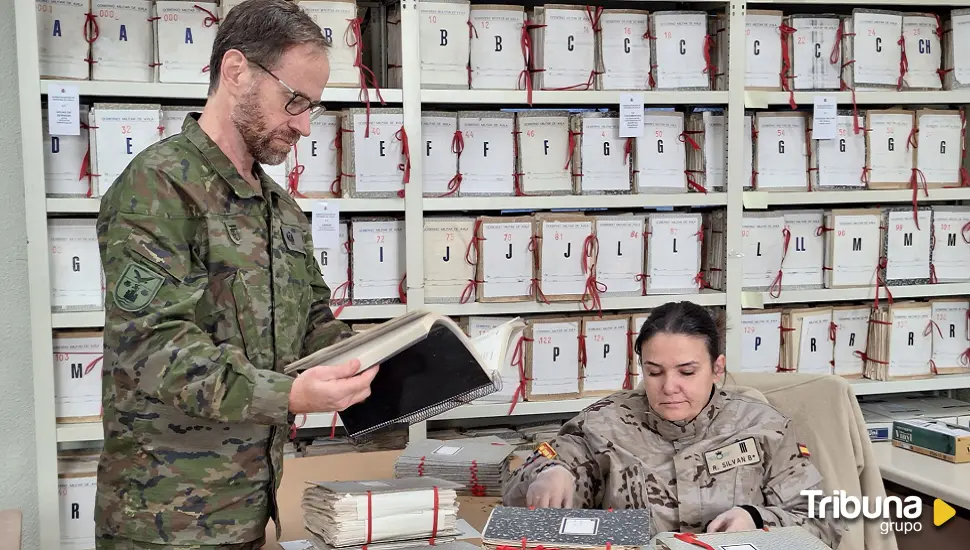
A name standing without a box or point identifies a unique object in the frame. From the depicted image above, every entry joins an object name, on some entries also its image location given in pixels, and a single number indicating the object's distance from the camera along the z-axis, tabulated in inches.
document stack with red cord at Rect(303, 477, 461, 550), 59.2
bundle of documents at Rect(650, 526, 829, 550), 59.4
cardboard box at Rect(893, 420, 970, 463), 90.0
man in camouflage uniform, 53.5
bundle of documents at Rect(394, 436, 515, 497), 85.5
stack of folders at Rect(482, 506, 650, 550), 57.2
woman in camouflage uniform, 77.6
